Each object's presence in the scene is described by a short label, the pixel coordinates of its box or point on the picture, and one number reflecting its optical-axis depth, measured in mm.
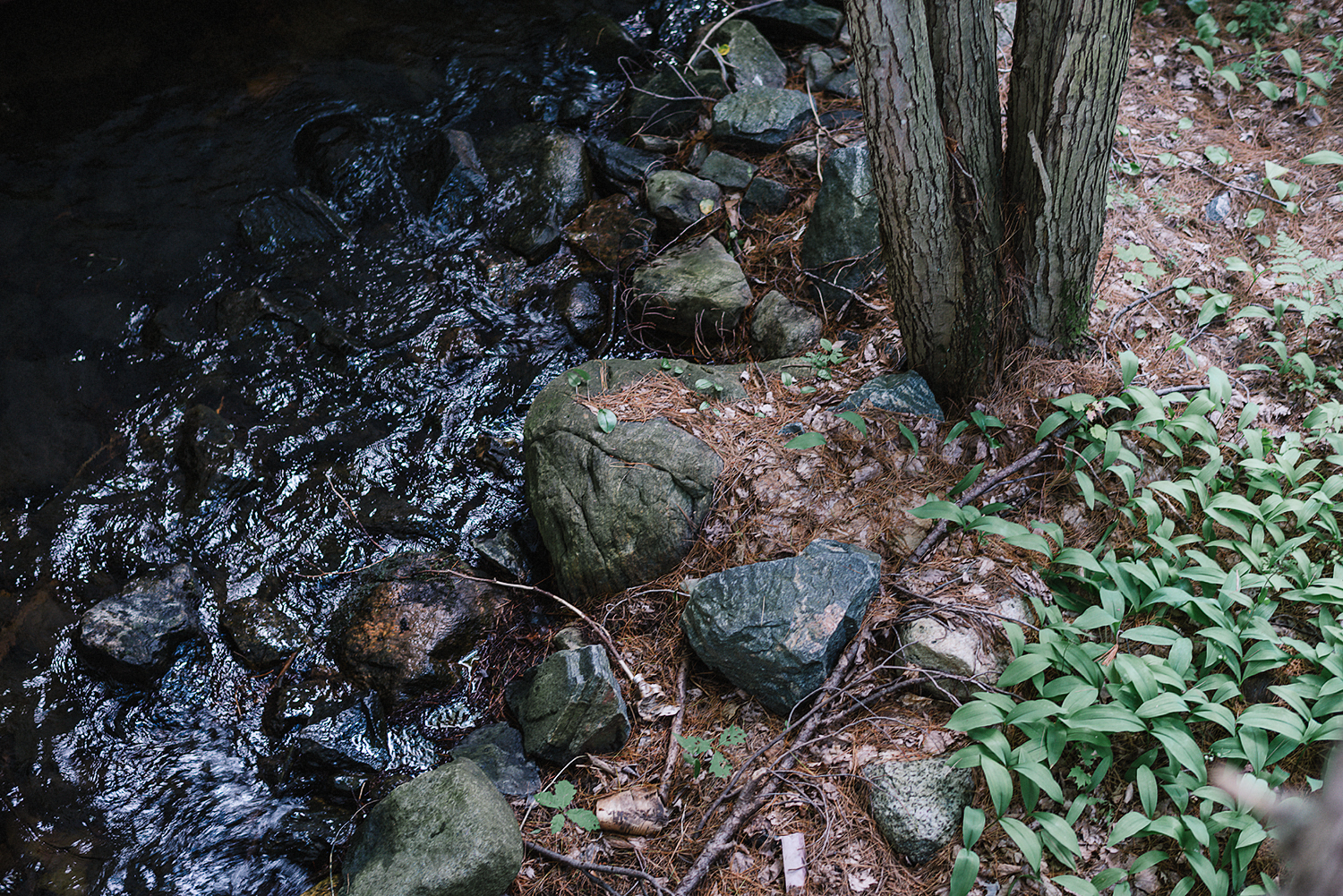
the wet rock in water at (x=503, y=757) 3115
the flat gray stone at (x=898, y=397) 3406
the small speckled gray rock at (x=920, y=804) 2396
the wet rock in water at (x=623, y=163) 5496
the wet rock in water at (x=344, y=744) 3469
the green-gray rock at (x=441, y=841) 2588
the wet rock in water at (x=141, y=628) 3729
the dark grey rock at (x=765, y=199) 4844
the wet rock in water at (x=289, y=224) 5336
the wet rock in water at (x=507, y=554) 3955
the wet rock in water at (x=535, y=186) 5338
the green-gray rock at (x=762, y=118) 5141
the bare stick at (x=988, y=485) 3018
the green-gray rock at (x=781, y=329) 4172
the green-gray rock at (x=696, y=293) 4469
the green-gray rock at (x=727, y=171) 5070
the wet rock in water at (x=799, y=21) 5996
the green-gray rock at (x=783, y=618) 2775
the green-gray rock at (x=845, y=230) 4160
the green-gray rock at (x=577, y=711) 3039
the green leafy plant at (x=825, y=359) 3799
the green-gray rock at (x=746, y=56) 5719
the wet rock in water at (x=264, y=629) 3814
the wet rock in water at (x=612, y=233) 5164
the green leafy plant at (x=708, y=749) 2764
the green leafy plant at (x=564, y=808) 2768
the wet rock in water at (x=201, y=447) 4355
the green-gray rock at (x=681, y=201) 5055
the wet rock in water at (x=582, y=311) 4887
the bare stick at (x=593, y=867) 2551
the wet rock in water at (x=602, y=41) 6359
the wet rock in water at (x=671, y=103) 5676
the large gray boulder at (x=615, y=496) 3373
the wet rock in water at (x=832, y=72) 5480
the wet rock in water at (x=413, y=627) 3699
